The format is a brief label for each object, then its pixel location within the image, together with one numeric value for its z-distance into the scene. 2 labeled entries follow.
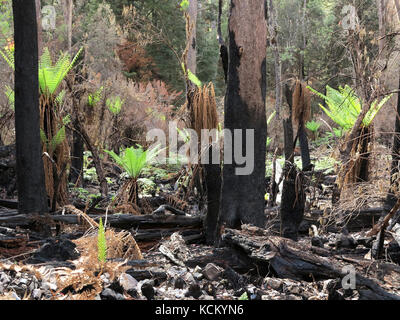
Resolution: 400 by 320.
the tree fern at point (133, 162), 7.47
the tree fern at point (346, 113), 8.00
